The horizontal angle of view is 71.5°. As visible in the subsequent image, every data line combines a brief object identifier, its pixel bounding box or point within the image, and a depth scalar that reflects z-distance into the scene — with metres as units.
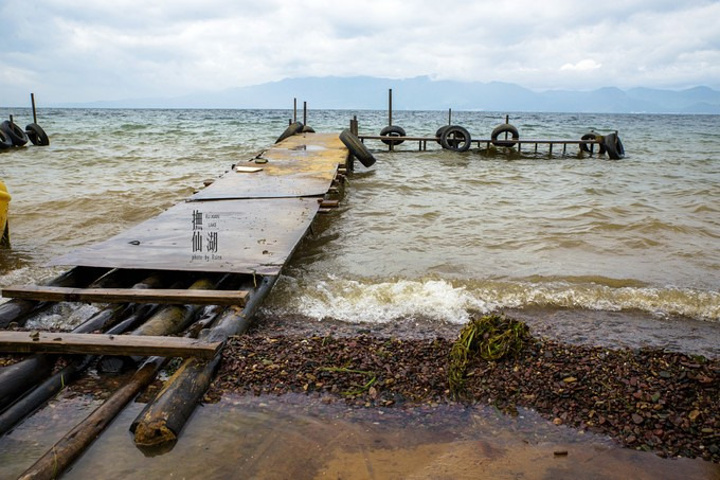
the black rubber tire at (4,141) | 23.12
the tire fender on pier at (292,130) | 21.97
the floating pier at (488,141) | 22.06
